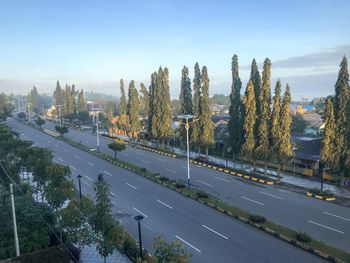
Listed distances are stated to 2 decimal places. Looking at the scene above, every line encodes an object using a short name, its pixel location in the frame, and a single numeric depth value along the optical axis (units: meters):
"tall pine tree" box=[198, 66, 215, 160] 49.16
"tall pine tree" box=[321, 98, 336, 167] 34.56
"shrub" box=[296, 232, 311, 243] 21.25
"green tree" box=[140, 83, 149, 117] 88.69
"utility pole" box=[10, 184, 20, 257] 14.86
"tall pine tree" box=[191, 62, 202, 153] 50.47
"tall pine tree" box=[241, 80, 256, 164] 40.38
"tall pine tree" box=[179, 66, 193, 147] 54.50
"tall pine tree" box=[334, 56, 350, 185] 33.69
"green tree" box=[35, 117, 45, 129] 98.38
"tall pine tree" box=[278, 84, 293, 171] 37.00
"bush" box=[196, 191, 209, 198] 31.47
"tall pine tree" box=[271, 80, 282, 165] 37.41
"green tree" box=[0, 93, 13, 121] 102.82
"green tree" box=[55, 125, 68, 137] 80.44
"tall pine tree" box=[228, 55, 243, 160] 44.00
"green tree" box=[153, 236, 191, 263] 13.11
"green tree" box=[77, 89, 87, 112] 113.50
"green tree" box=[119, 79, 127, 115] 80.81
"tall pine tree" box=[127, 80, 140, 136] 70.69
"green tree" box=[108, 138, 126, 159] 50.76
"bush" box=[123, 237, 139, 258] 20.22
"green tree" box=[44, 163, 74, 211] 22.36
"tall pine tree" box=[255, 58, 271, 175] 38.59
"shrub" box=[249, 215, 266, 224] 24.94
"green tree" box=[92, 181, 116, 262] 16.52
